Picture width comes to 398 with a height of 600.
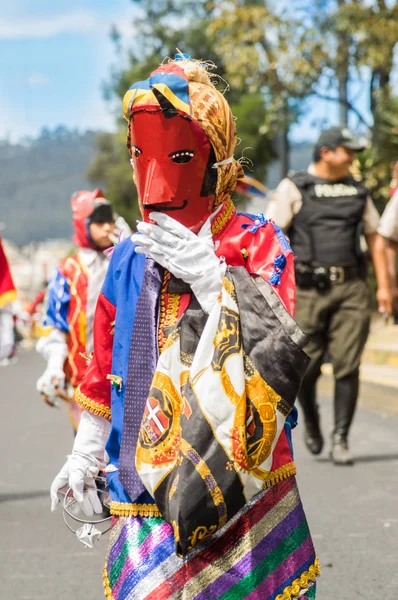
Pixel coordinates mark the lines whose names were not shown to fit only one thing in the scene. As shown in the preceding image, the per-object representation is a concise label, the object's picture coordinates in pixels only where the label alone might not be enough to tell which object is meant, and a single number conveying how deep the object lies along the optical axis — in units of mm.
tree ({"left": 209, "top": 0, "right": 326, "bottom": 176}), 35635
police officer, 12579
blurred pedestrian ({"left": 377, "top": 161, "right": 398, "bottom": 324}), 12027
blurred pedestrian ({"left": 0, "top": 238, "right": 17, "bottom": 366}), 12698
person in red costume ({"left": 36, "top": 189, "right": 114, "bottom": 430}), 10399
